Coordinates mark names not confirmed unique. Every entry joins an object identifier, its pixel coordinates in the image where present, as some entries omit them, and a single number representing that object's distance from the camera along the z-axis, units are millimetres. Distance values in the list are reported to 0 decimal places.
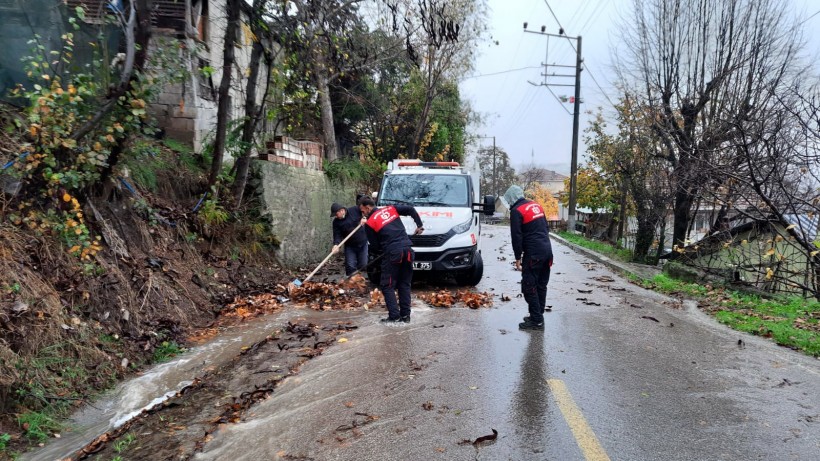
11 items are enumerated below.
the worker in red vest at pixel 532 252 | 6812
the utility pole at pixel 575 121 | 27906
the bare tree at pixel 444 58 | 21188
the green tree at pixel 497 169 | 80875
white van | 9539
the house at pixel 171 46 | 6391
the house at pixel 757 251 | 8372
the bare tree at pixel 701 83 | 11984
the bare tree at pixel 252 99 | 8906
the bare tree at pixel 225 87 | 9078
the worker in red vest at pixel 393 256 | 7121
